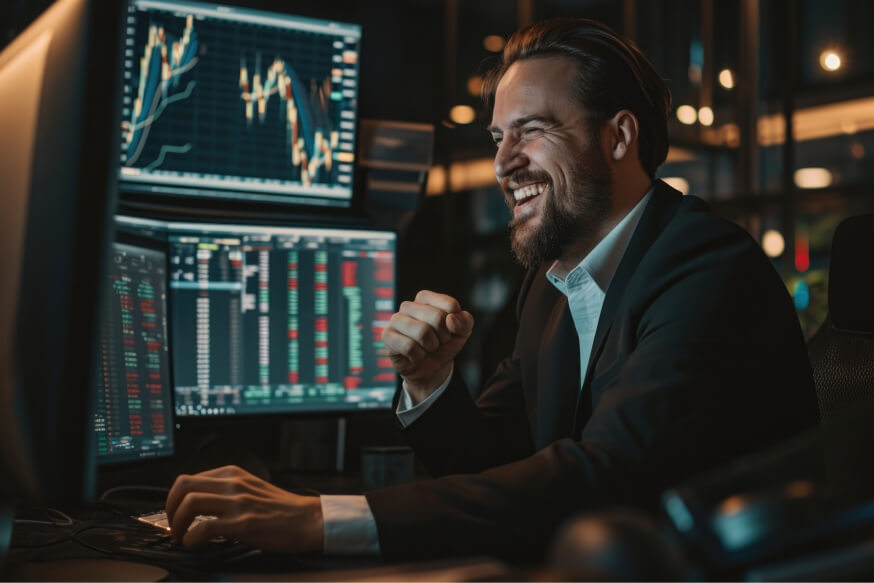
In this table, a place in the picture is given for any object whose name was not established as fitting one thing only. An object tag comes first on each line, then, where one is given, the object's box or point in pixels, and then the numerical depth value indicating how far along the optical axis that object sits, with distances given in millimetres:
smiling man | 906
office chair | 1214
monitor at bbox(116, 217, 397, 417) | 1583
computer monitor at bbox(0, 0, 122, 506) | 622
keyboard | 936
